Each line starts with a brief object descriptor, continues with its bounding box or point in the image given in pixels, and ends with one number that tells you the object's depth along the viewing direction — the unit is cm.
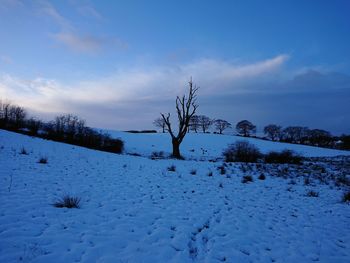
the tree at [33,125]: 3423
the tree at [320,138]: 7794
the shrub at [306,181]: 1211
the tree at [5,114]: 3574
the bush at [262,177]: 1312
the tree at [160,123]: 7950
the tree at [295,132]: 8891
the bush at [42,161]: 1266
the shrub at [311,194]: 975
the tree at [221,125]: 8750
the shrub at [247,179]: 1229
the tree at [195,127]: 8081
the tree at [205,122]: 8600
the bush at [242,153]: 2452
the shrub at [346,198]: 898
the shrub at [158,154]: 3099
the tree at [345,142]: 6918
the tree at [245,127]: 8416
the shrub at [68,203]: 640
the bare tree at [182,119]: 2709
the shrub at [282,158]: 2227
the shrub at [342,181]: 1226
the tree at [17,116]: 4004
